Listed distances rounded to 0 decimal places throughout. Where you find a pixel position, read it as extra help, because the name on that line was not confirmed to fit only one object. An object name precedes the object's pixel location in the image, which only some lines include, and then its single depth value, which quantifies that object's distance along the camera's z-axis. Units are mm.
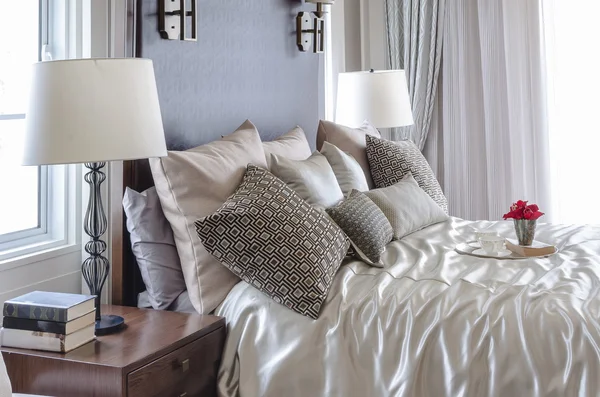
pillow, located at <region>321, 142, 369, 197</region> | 3266
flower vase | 2828
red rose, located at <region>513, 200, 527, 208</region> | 2869
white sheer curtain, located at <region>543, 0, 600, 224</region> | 4730
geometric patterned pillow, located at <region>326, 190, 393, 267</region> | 2664
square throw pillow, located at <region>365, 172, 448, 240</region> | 3062
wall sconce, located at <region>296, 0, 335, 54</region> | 3982
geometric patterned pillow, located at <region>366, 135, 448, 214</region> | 3641
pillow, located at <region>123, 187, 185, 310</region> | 2447
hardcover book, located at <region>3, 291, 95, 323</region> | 1949
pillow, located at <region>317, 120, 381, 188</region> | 3701
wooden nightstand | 1896
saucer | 2719
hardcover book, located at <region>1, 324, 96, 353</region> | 1967
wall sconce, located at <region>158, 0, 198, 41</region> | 2768
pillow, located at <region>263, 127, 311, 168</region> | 3145
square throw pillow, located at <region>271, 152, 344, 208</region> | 2793
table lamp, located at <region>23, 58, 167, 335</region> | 1914
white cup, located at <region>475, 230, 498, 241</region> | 2864
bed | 1986
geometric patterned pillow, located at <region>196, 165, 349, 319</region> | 2268
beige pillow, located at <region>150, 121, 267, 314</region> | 2420
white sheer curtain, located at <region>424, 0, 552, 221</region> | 4867
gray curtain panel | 5078
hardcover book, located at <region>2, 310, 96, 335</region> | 1957
